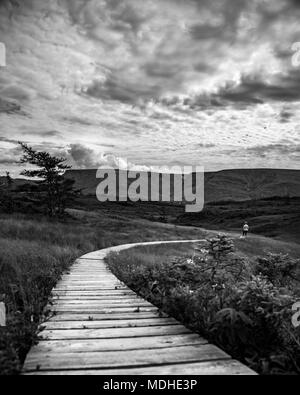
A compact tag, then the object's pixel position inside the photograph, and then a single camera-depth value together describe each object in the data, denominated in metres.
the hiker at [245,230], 39.22
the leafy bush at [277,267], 9.70
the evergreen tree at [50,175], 32.75
